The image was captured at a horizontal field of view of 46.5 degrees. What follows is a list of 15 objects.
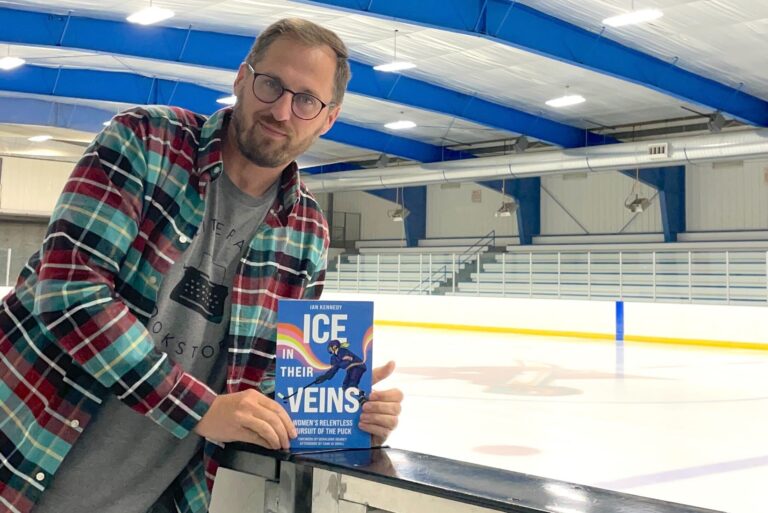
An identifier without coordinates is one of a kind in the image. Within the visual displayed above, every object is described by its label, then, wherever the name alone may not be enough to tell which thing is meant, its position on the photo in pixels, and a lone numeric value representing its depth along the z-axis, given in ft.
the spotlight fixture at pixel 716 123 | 56.29
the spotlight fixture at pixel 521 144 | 69.05
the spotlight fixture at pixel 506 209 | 76.13
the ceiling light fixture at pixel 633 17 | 34.39
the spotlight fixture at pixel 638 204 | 66.69
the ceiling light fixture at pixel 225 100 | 56.78
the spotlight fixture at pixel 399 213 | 84.43
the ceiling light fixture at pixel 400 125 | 64.13
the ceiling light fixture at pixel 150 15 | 37.24
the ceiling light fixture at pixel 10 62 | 48.55
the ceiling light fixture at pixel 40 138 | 57.93
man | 4.71
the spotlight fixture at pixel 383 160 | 80.98
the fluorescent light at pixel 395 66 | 45.44
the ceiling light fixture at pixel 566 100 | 52.95
